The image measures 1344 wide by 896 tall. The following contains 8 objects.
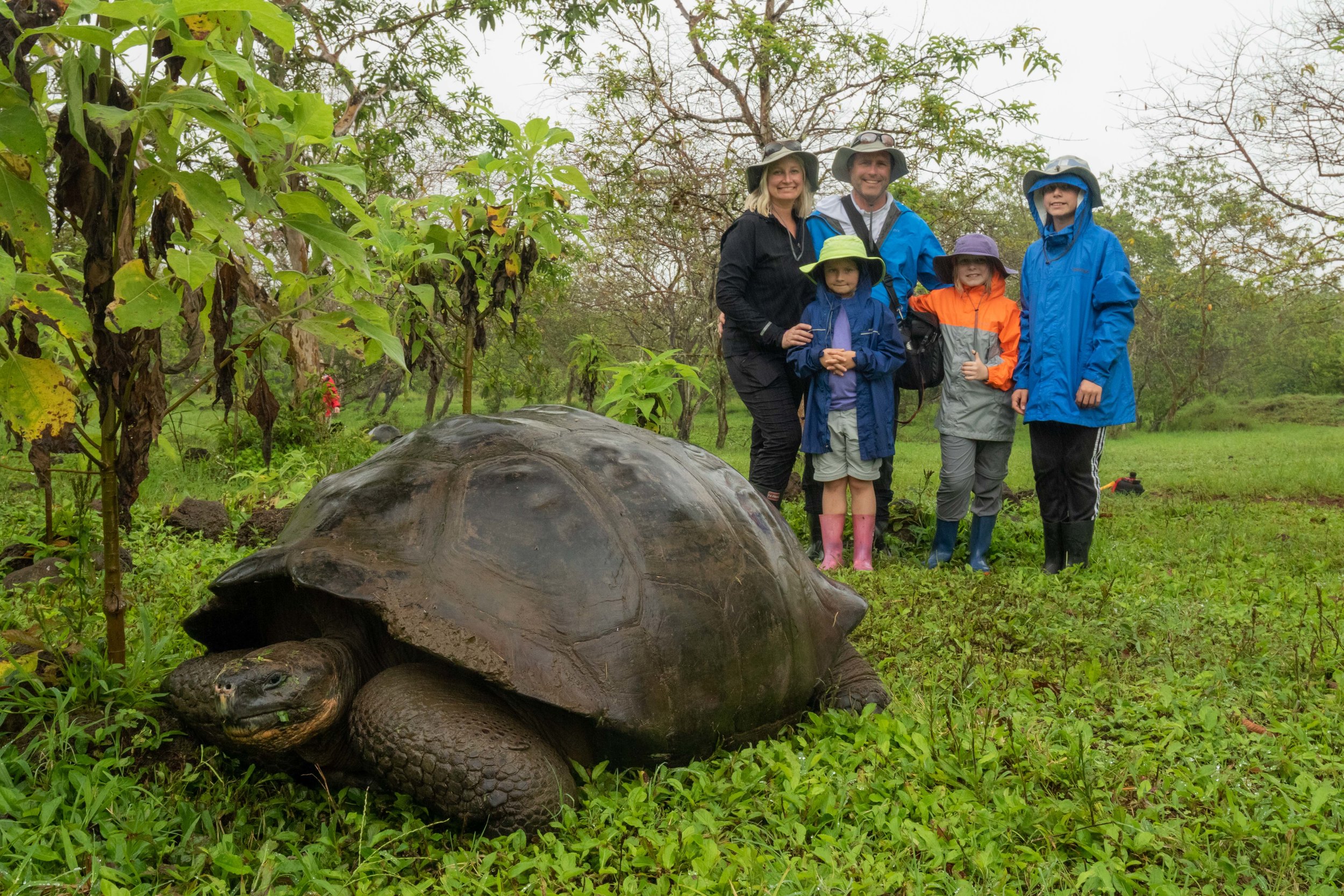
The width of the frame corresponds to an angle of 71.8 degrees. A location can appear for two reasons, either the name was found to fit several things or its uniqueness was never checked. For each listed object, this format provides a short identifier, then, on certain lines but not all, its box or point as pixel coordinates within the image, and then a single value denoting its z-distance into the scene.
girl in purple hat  4.56
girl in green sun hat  4.35
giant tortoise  1.89
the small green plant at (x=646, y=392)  4.28
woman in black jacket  4.57
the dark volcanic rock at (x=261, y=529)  4.30
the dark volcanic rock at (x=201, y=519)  4.42
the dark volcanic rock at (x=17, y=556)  3.50
